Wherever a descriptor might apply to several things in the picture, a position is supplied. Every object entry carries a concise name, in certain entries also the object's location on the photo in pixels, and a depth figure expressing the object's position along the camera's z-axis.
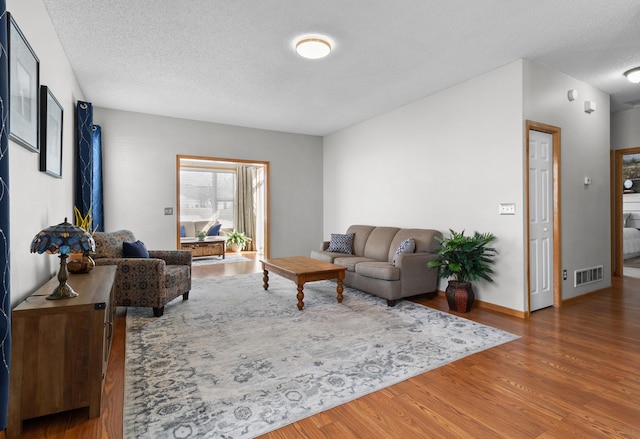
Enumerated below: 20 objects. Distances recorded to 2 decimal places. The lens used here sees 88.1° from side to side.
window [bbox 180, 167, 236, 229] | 9.71
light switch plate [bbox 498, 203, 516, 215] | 3.62
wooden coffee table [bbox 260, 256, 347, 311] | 3.79
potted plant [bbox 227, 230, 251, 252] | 9.35
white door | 3.73
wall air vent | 4.24
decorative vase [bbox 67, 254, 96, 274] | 2.61
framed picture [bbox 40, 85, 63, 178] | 2.52
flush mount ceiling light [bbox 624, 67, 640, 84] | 3.78
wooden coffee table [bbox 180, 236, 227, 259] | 7.79
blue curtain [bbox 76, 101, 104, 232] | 4.03
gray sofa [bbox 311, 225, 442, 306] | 3.96
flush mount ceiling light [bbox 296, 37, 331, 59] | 3.12
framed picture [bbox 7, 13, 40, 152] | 1.85
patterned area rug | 1.85
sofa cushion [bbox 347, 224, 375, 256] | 5.44
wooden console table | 1.69
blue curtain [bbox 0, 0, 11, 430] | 1.36
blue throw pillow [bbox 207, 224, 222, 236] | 8.90
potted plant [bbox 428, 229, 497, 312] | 3.71
